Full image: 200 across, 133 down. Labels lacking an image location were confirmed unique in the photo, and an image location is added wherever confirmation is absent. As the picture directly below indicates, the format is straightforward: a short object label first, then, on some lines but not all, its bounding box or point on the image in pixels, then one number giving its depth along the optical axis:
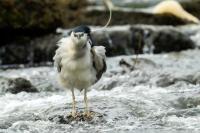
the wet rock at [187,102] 9.34
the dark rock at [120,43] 17.59
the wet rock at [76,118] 8.21
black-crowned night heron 7.69
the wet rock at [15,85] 11.28
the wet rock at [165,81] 11.81
